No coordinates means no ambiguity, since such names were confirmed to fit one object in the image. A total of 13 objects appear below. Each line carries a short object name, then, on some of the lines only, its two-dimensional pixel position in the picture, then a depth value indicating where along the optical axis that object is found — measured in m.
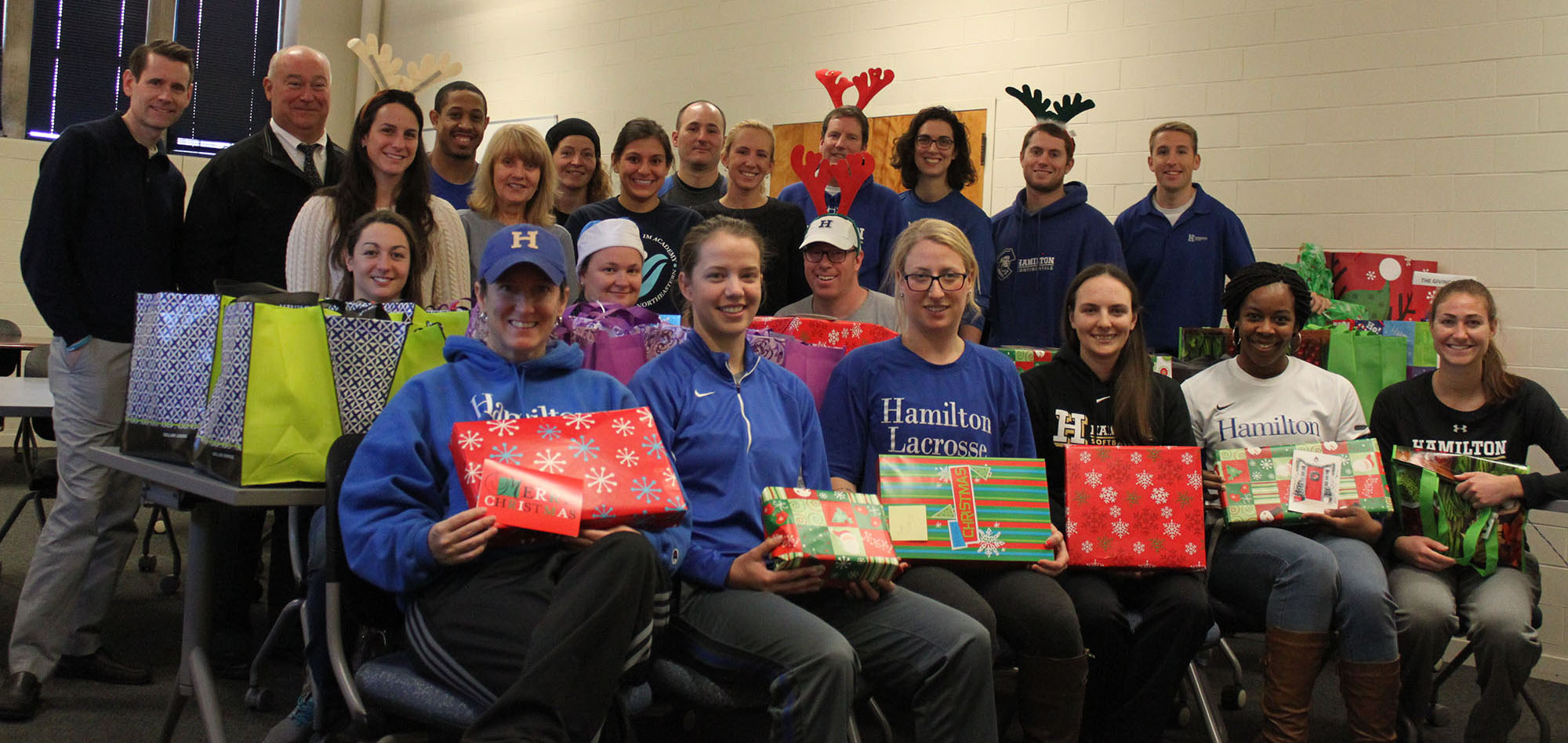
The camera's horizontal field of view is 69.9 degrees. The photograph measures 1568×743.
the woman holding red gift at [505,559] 1.83
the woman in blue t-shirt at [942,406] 2.51
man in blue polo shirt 4.70
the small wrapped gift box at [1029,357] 3.42
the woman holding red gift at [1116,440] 2.64
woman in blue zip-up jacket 2.11
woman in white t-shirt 2.80
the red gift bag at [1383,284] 4.65
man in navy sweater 3.18
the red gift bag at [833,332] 3.09
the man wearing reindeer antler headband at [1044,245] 4.39
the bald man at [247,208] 3.48
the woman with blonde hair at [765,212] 3.97
